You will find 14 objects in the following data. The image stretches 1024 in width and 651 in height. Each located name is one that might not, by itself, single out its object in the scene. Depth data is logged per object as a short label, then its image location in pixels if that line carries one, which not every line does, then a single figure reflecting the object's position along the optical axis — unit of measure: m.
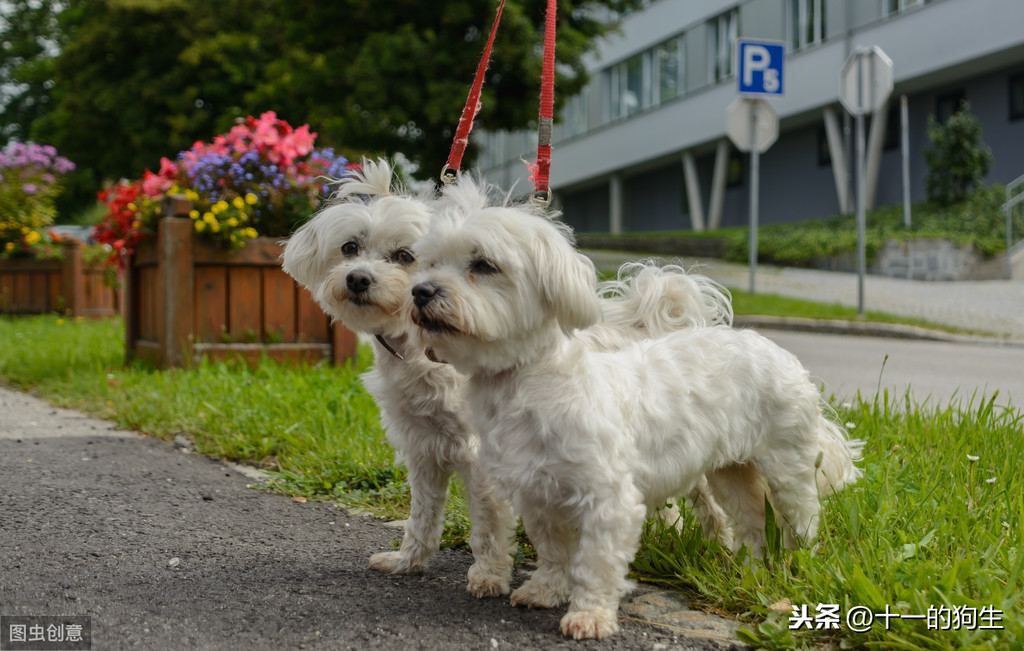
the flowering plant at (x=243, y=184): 6.91
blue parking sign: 11.98
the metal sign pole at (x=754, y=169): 12.88
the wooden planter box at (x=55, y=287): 13.14
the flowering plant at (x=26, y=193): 13.51
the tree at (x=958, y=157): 19.03
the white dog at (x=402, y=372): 3.06
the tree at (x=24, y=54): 40.91
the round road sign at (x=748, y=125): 13.26
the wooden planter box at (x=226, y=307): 6.77
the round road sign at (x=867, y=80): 11.16
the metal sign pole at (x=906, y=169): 19.19
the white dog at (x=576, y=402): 2.50
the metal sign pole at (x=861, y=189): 11.24
